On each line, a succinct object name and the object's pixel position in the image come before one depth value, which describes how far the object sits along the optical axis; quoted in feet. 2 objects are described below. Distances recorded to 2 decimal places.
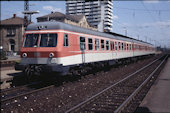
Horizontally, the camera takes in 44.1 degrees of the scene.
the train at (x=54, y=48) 34.55
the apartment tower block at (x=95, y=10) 474.08
